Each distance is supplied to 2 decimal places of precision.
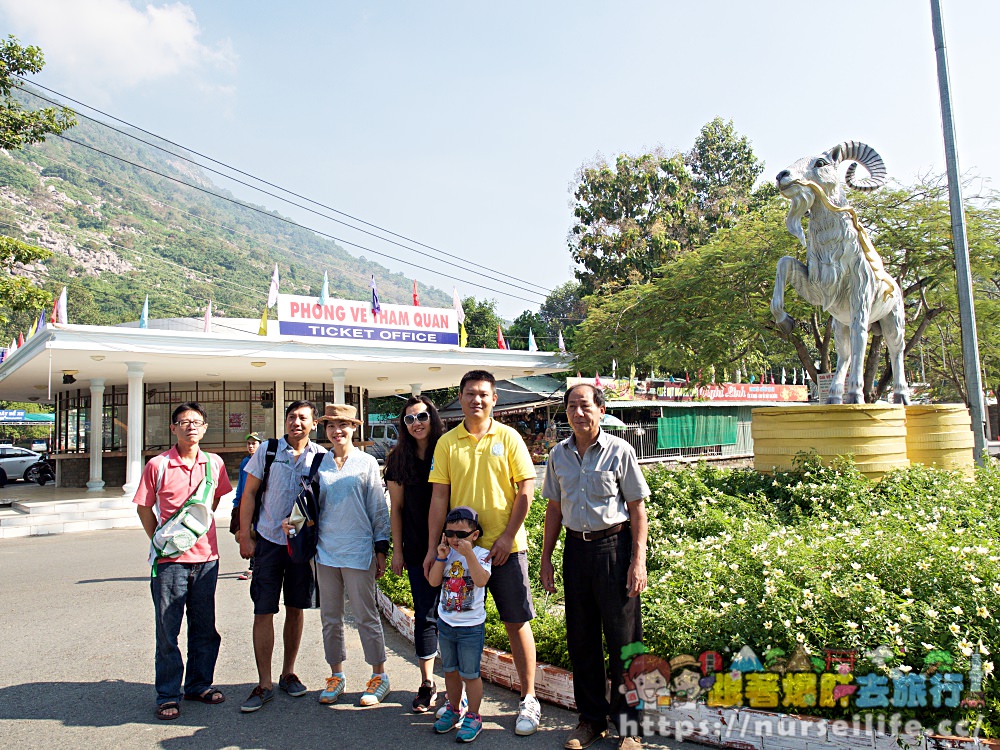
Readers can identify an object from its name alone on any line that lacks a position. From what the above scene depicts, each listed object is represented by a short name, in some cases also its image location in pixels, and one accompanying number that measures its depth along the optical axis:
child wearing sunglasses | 3.35
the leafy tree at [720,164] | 34.28
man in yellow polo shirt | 3.43
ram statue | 7.37
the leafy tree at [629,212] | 28.92
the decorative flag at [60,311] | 12.72
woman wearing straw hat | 3.85
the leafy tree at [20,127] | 12.18
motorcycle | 22.73
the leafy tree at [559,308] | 49.90
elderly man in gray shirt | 3.29
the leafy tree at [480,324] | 44.28
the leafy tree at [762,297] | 12.62
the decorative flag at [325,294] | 16.23
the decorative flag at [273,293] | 15.56
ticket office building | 14.21
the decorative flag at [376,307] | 16.83
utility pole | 8.57
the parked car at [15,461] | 24.35
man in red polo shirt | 3.78
